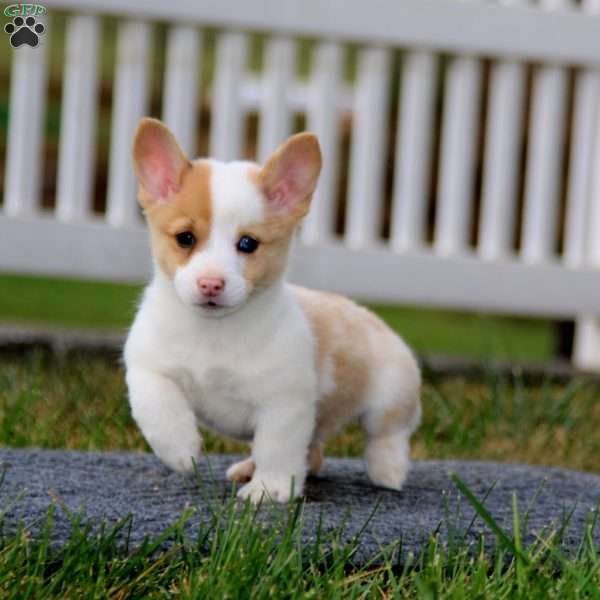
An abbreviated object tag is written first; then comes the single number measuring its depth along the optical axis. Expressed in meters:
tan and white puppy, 4.72
